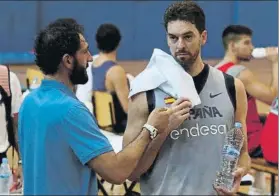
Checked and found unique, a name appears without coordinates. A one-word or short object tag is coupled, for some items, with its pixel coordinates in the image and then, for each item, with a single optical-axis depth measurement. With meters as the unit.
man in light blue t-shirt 4.05
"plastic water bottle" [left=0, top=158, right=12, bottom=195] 6.36
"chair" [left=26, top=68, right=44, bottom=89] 10.77
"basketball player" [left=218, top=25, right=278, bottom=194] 9.67
